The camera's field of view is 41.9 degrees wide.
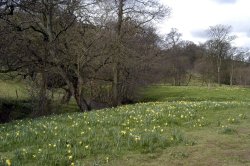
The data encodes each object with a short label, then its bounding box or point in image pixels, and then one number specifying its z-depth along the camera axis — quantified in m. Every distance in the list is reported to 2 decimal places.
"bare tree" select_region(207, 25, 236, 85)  67.27
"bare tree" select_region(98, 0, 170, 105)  25.22
